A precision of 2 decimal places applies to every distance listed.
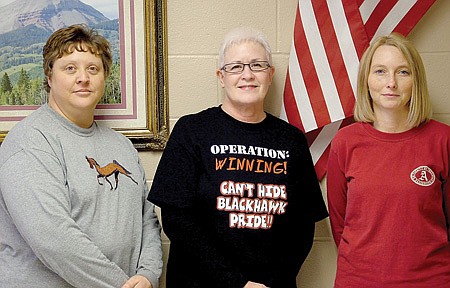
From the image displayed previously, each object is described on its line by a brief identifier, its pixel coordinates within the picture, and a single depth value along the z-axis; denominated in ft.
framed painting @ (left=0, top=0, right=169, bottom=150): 7.14
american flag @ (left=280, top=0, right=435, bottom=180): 7.00
